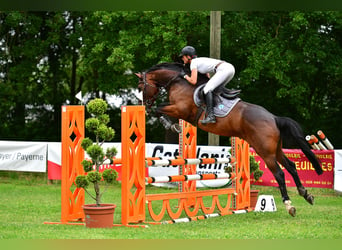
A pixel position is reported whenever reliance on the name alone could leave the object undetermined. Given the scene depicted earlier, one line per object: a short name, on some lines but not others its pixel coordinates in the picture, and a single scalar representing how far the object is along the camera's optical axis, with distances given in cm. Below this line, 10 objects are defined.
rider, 1446
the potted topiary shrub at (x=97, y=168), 1349
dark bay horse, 1454
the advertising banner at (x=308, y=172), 2291
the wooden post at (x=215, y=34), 2450
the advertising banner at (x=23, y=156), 2652
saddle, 1462
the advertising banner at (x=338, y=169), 2239
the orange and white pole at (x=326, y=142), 2295
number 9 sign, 1766
